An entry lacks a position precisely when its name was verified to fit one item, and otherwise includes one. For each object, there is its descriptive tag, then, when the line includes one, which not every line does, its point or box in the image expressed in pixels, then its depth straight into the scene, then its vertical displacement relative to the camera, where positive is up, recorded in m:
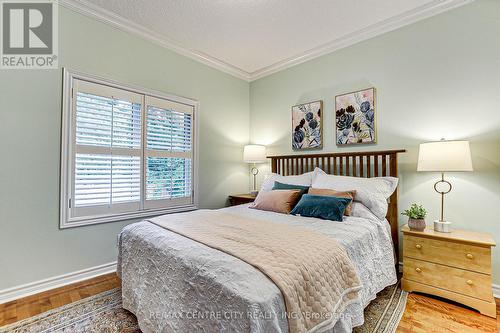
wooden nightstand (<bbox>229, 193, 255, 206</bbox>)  3.48 -0.48
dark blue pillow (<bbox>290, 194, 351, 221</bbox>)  2.11 -0.36
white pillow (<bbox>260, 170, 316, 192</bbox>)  2.88 -0.15
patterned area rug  1.65 -1.14
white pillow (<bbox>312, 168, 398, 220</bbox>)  2.24 -0.20
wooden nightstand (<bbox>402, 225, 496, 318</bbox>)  1.80 -0.81
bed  0.98 -0.59
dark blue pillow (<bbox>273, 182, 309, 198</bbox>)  2.66 -0.23
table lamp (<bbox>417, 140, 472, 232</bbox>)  1.94 +0.09
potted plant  2.13 -0.46
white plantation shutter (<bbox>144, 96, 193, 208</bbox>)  2.92 +0.18
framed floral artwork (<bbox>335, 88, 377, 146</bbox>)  2.76 +0.63
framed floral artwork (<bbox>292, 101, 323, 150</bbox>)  3.22 +0.60
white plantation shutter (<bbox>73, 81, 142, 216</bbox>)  2.39 +0.18
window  2.34 +0.16
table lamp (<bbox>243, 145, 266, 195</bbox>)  3.62 +0.21
